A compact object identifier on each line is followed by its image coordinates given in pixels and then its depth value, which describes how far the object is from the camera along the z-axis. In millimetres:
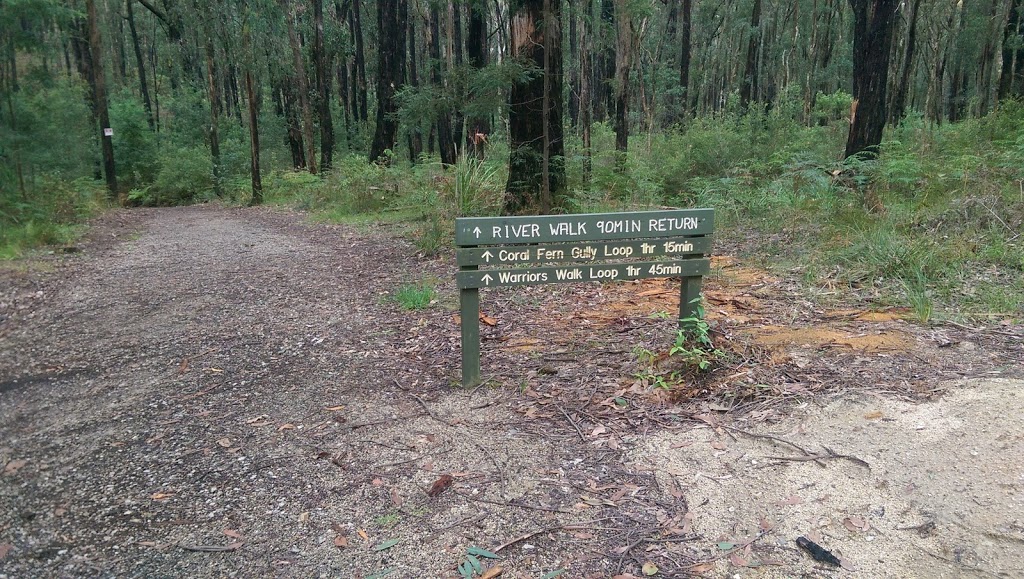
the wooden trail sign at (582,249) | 4176
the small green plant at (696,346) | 4188
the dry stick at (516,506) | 3074
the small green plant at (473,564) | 2645
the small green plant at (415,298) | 6832
